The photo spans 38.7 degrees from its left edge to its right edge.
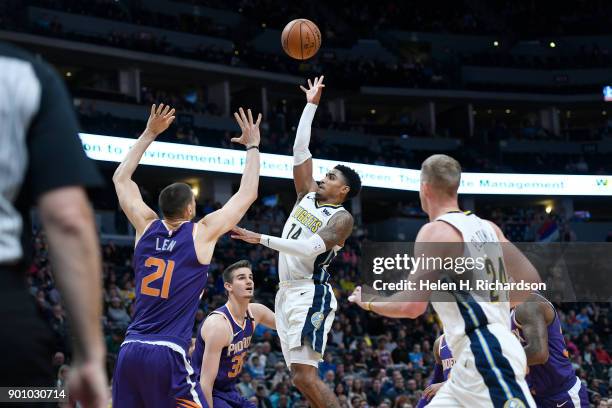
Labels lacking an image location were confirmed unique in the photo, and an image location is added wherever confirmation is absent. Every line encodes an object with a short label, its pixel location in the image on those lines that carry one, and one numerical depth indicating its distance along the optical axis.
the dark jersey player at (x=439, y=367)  6.38
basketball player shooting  7.24
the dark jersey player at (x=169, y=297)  5.49
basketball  11.01
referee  2.33
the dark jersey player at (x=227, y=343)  7.12
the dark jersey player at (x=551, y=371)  6.59
